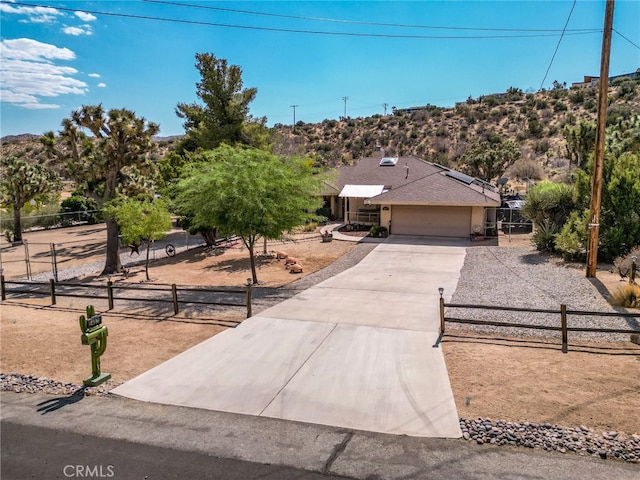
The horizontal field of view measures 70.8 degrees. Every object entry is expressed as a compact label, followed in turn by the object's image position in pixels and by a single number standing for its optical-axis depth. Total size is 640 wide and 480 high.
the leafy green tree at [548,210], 20.23
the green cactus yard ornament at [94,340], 8.08
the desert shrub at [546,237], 19.97
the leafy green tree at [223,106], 27.69
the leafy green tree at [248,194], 14.89
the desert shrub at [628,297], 12.11
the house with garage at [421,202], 26.25
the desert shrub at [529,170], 49.03
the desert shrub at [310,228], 30.32
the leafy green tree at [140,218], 18.61
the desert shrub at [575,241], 18.03
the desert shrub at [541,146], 56.57
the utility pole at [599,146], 13.83
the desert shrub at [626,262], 14.91
